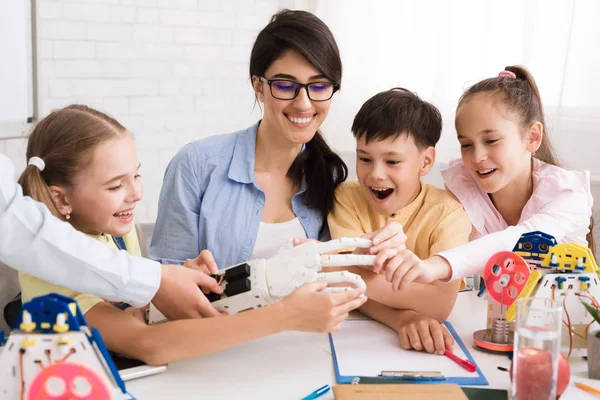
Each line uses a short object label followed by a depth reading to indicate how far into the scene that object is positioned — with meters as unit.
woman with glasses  1.72
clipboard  1.22
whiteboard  2.94
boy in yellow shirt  1.70
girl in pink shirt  1.74
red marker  1.26
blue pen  1.14
